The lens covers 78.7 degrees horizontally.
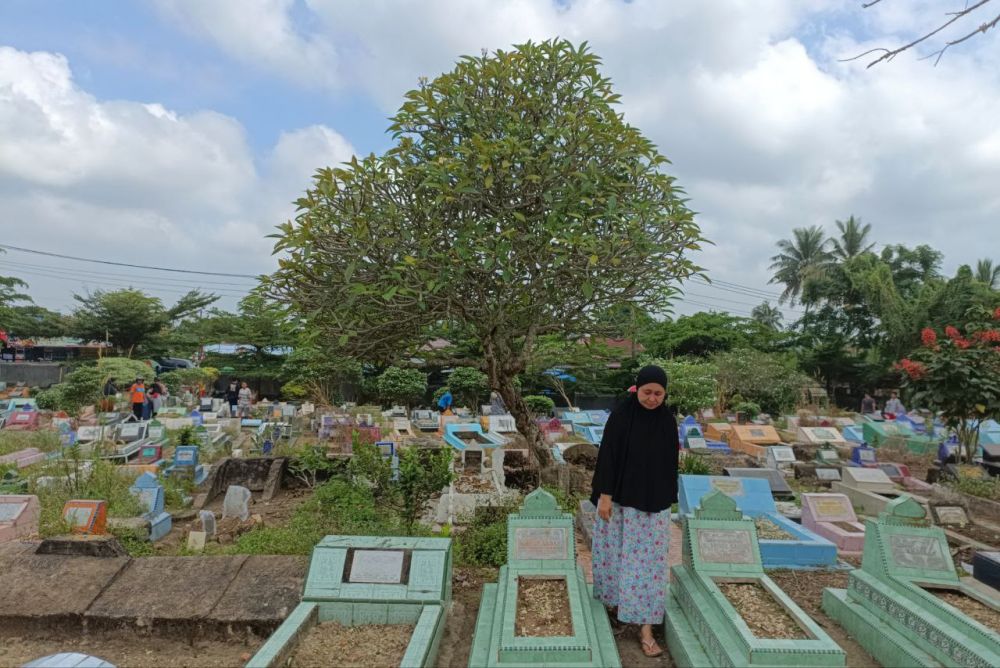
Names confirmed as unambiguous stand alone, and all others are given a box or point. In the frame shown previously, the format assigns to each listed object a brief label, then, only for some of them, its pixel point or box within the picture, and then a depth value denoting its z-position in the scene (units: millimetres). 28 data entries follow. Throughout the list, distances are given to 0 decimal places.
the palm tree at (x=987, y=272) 31588
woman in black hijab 3777
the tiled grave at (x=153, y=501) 6242
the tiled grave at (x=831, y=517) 6395
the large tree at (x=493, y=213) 5270
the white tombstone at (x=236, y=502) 6812
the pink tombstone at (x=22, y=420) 14977
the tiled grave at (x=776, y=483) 8430
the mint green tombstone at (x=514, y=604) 3139
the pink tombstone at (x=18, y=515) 5566
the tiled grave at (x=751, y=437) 14078
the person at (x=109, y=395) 16497
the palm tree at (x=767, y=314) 41722
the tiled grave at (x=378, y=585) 3680
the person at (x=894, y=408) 22198
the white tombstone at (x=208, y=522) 6027
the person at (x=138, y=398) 15570
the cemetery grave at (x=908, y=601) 3287
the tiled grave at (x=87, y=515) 5582
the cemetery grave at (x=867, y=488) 8273
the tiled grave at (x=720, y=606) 3088
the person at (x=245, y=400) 19228
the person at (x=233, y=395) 23216
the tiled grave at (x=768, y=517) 5434
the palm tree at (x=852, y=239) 35438
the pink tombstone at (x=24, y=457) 9912
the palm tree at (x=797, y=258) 36938
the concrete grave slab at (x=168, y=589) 3827
